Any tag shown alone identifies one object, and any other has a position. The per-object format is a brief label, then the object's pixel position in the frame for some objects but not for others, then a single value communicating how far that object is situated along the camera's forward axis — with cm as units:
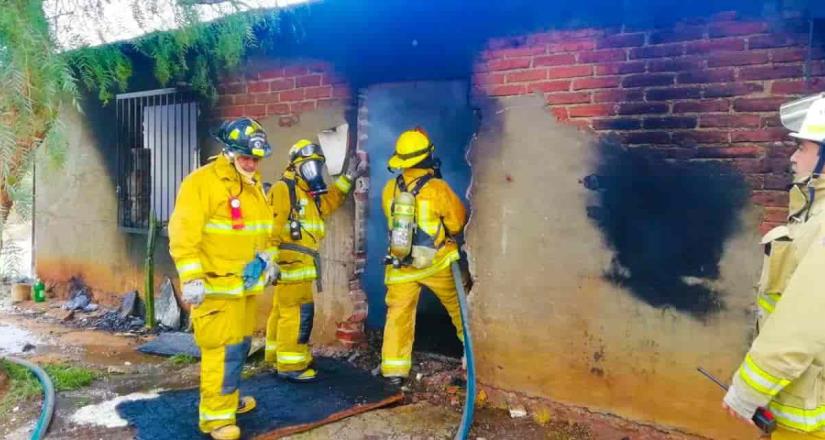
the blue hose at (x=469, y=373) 435
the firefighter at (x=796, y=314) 222
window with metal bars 732
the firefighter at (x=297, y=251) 520
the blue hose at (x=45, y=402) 423
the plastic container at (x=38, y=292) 870
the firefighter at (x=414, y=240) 508
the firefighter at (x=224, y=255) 392
